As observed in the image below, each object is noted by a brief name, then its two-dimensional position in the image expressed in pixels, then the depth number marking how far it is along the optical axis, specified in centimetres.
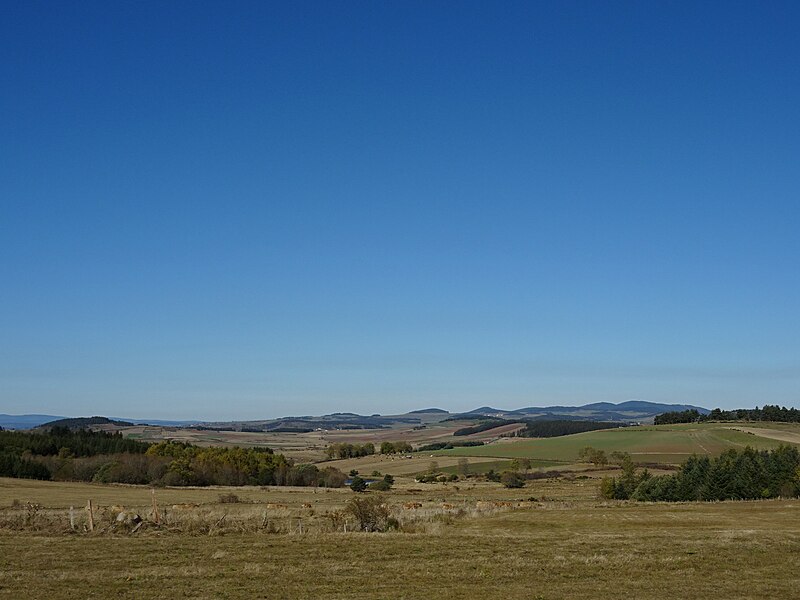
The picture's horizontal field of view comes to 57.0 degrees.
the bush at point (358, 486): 9694
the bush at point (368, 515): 3441
